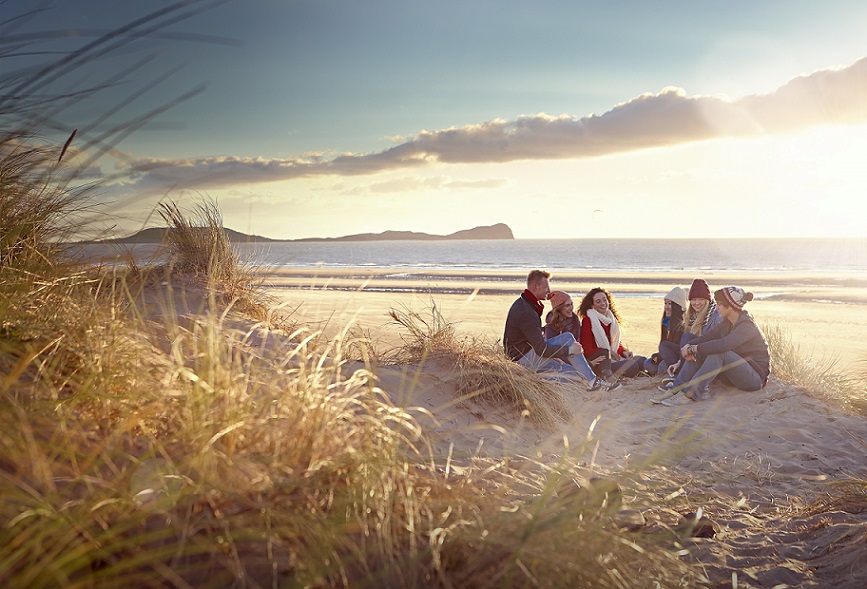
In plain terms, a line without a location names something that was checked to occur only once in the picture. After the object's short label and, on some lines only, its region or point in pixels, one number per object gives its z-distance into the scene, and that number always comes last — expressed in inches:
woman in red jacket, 396.5
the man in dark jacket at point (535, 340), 349.4
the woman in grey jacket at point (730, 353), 339.9
